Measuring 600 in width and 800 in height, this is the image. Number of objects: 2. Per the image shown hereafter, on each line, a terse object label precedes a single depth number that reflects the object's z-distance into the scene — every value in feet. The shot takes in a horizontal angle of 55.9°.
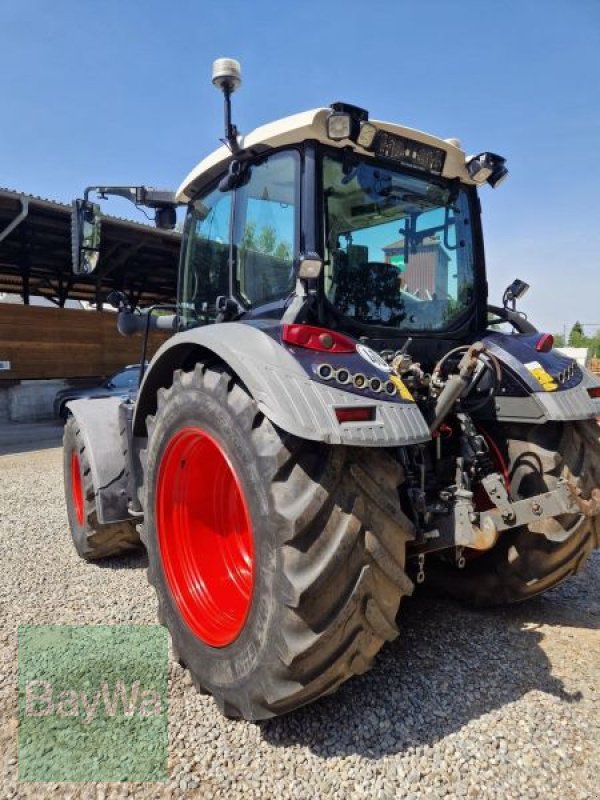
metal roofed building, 35.74
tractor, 5.95
